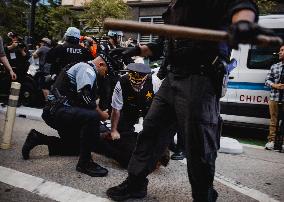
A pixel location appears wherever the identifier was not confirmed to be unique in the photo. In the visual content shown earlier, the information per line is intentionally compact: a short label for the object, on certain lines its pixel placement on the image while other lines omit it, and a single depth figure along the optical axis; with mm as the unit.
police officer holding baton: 2449
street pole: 12977
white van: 6371
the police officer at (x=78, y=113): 3764
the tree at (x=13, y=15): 22156
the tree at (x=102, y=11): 17453
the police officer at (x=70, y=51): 6496
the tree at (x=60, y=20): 20328
